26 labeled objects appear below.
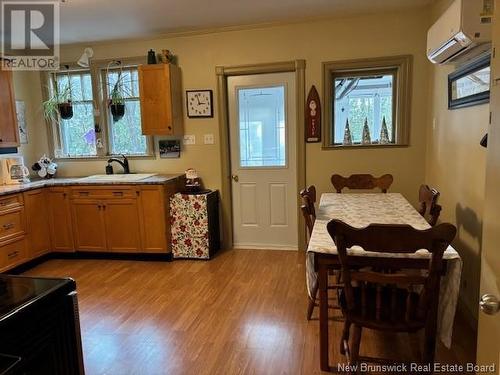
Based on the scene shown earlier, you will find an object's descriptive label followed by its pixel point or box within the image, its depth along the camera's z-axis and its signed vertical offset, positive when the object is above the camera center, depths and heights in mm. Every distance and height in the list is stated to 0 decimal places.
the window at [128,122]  4516 +307
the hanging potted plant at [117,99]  4340 +568
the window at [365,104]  3832 +375
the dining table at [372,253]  1796 -565
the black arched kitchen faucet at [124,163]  4535 -208
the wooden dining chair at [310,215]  2447 -506
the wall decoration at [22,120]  4564 +363
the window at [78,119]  4684 +368
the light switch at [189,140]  4402 +52
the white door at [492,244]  942 -294
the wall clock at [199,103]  4277 +476
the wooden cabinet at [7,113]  3998 +402
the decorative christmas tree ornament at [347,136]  4051 +38
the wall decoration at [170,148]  4457 -40
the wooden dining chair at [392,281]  1626 -664
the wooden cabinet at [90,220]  3924 -801
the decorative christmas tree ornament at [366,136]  3988 +32
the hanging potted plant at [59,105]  4445 +532
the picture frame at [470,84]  2275 +358
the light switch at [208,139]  4340 +55
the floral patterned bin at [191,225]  4020 -885
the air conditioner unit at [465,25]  2070 +645
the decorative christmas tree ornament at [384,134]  3968 +47
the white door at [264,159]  4156 -200
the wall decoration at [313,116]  3984 +266
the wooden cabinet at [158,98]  4078 +528
